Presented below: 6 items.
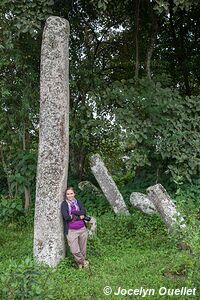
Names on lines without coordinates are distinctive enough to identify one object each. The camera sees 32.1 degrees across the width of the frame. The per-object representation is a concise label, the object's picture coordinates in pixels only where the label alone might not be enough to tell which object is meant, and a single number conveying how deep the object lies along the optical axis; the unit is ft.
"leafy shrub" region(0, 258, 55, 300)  10.31
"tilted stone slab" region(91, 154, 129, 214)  21.30
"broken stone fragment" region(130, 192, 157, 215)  20.61
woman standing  15.55
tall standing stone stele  15.64
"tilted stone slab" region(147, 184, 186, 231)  16.70
